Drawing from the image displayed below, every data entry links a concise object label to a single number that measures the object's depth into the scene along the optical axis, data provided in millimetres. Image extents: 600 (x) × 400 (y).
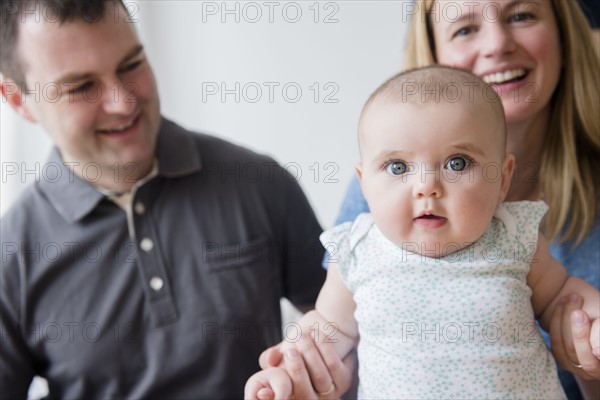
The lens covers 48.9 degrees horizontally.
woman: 1231
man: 1338
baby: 917
